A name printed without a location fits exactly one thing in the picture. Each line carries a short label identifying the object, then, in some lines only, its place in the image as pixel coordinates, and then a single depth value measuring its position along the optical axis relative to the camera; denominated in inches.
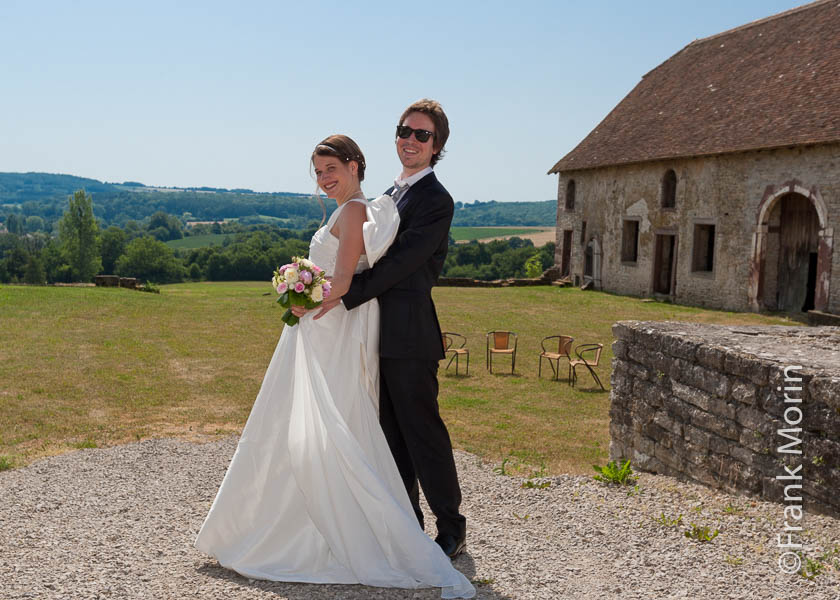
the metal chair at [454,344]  506.3
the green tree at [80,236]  2923.2
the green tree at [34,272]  2706.7
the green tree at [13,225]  5620.1
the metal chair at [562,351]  487.5
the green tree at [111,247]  3248.0
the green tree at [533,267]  2080.8
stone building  754.8
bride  149.1
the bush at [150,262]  2623.0
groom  154.6
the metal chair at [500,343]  521.9
